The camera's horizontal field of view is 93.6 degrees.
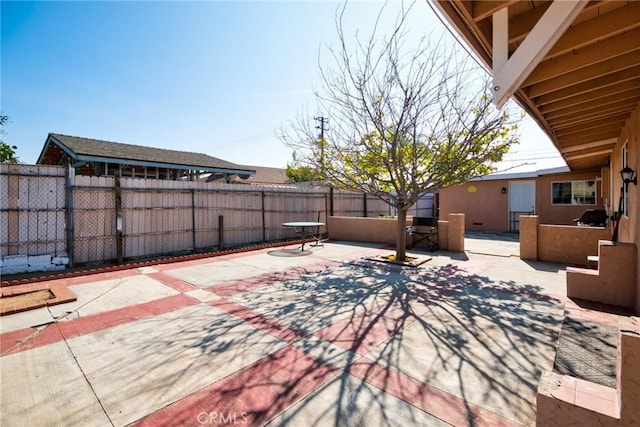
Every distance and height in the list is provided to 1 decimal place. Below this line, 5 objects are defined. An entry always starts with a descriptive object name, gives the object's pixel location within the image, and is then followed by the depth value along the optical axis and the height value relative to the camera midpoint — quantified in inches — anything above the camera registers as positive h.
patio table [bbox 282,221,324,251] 381.6 -26.7
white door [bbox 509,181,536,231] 572.1 +25.5
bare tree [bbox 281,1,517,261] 260.7 +91.6
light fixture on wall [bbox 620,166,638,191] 174.3 +23.4
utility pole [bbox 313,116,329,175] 325.7 +79.0
